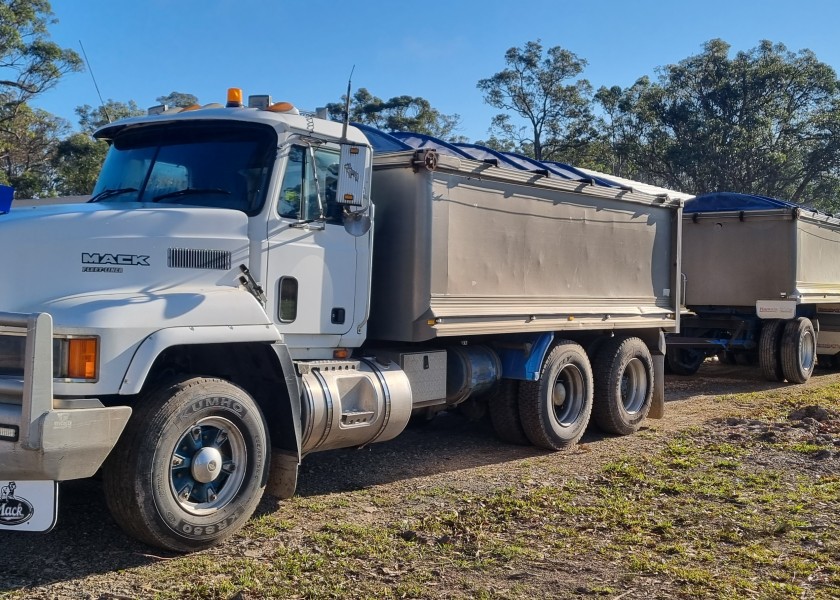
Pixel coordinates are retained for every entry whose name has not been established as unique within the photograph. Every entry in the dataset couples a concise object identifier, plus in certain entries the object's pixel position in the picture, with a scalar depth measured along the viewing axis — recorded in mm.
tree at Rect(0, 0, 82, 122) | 27172
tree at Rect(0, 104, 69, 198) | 27922
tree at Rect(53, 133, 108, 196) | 26844
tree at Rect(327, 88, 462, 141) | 41688
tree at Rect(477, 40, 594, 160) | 39969
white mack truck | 4676
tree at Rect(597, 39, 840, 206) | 36281
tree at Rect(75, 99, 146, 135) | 36906
